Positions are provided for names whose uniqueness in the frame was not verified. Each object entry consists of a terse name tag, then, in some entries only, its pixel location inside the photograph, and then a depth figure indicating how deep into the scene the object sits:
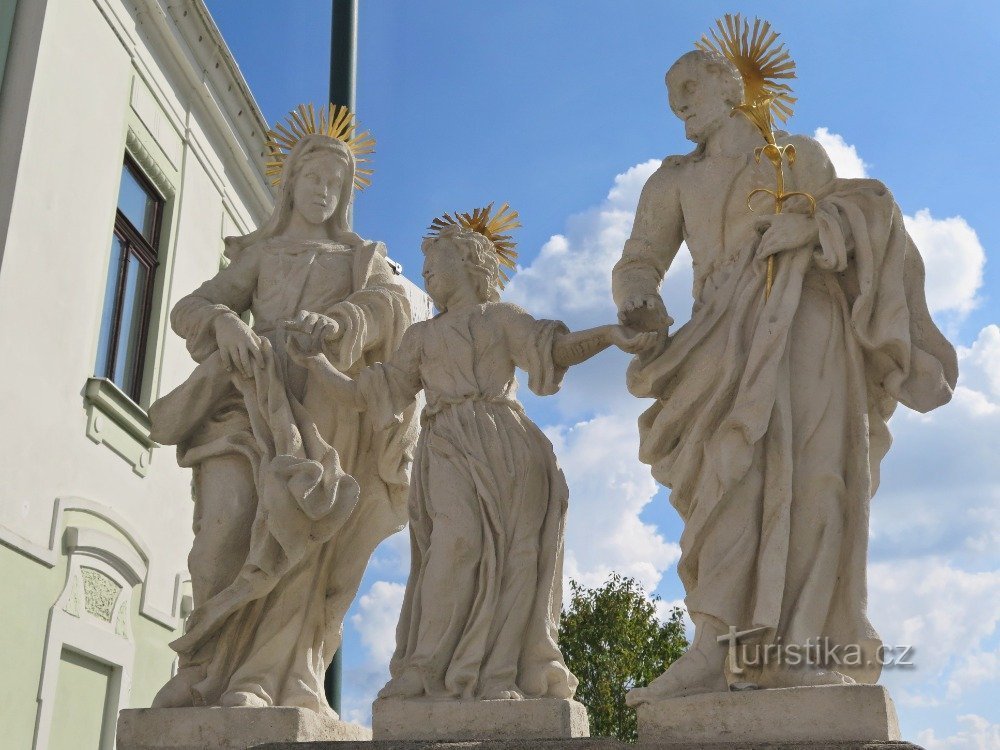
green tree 12.88
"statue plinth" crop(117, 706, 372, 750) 4.77
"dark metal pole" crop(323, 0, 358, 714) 8.99
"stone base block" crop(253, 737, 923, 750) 3.66
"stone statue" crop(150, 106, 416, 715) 5.18
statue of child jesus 4.57
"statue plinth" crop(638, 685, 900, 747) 3.83
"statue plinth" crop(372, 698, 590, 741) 4.27
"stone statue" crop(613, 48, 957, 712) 4.28
